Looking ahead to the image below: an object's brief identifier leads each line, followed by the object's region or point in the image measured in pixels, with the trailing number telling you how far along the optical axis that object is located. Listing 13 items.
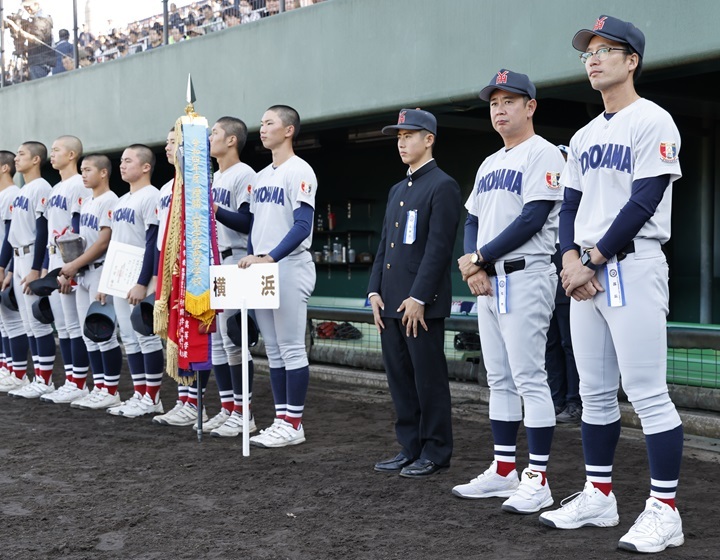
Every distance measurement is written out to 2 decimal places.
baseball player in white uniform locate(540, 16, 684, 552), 3.52
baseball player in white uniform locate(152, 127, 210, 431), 6.59
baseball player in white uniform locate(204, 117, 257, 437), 6.28
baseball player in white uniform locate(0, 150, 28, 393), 8.43
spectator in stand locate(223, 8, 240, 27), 10.20
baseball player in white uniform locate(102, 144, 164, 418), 6.92
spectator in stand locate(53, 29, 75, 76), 12.71
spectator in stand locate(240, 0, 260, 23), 9.94
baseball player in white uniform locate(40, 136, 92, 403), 7.62
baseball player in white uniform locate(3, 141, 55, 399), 8.12
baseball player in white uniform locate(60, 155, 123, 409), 7.21
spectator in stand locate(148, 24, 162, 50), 11.45
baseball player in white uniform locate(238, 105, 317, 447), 5.78
